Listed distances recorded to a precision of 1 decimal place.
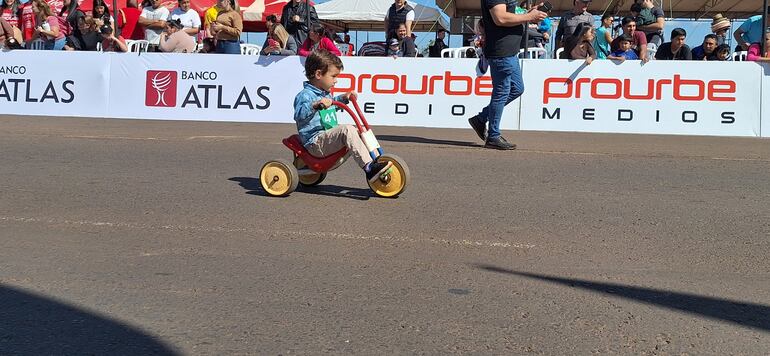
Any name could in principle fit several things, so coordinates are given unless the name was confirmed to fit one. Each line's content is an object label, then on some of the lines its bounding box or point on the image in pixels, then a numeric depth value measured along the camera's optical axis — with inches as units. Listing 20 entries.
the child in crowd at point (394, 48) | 593.3
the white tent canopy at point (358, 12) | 1073.5
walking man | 393.1
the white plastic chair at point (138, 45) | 689.0
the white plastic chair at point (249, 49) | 669.1
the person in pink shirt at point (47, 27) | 701.9
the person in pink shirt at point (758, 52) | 553.6
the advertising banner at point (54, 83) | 608.1
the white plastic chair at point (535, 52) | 611.8
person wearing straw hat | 612.4
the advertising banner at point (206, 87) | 582.9
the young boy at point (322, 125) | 262.4
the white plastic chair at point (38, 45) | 707.4
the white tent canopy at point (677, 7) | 1063.6
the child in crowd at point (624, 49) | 559.8
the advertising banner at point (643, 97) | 526.0
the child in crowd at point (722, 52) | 567.8
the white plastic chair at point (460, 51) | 649.6
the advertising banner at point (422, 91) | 551.8
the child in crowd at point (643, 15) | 622.5
